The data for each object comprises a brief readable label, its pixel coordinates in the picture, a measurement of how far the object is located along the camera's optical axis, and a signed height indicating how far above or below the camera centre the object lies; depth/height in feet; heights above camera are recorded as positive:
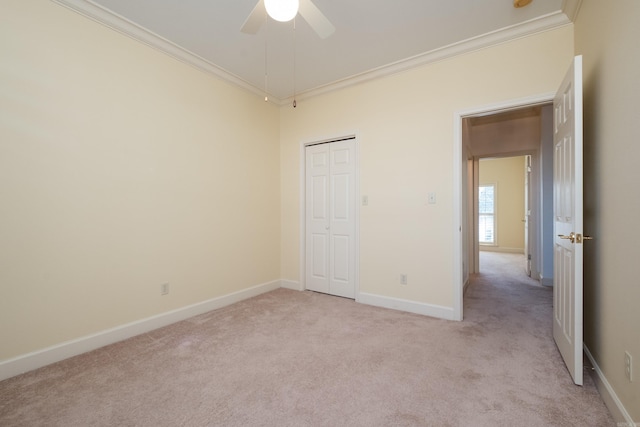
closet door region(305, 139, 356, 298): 11.91 -0.18
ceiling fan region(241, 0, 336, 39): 5.23 +3.91
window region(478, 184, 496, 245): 25.73 -0.03
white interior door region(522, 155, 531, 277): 16.21 +0.17
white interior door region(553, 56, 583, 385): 5.61 -0.15
